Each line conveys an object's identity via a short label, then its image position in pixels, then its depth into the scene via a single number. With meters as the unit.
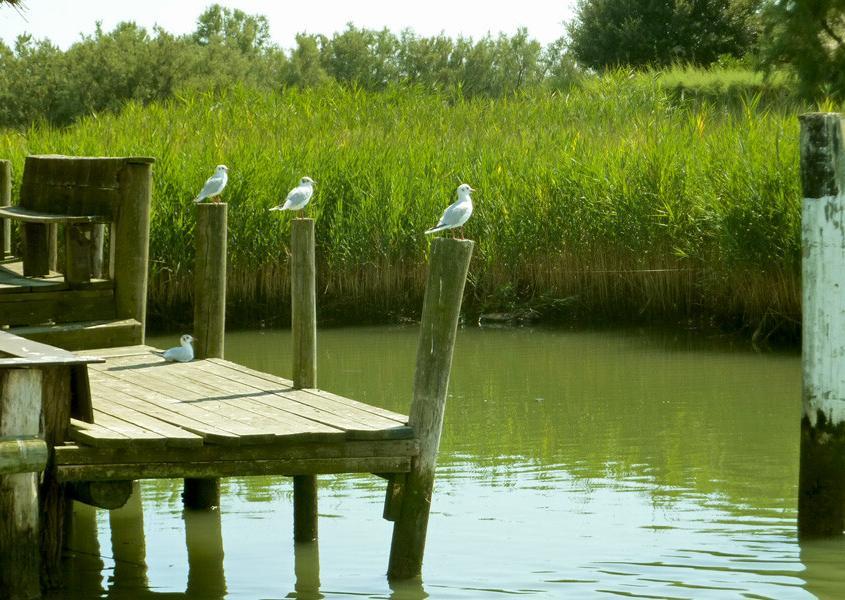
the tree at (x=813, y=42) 48.93
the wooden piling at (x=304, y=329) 15.02
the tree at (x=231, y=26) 127.57
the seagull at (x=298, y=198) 21.53
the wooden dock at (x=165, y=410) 12.01
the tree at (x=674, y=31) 77.64
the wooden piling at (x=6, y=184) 23.93
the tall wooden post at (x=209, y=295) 16.70
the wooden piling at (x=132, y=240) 17.08
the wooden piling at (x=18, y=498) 11.88
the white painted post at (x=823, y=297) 13.81
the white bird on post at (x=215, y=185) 22.03
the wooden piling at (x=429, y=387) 13.07
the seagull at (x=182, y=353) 16.55
